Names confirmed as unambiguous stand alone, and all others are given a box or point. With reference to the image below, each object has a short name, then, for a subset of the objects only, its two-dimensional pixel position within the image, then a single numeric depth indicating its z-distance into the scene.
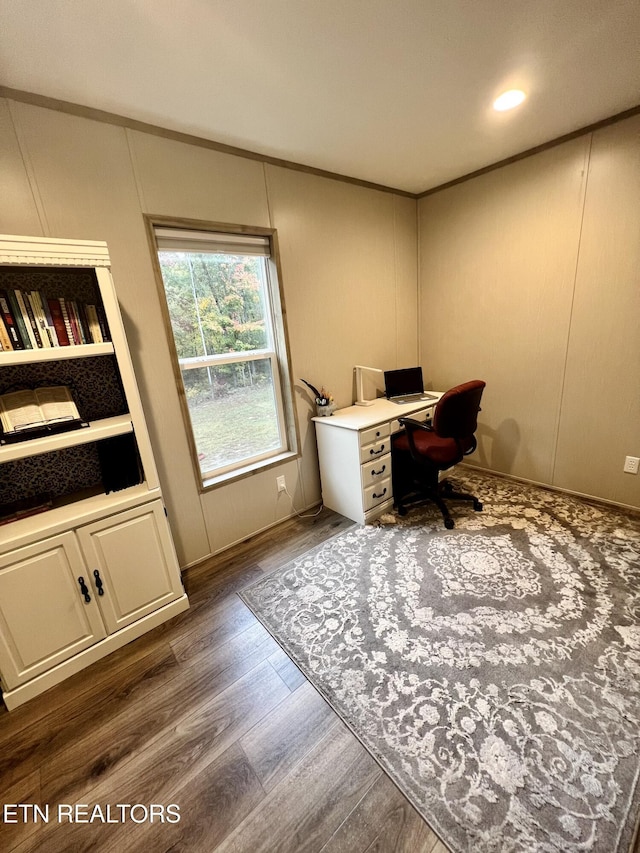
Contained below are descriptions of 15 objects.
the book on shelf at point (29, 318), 1.36
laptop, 2.96
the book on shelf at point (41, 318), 1.39
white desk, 2.33
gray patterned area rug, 1.01
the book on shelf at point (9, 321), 1.32
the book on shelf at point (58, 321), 1.44
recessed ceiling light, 1.71
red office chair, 2.08
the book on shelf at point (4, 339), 1.32
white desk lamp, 2.81
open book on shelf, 1.40
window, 2.01
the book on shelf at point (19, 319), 1.34
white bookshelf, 1.36
